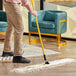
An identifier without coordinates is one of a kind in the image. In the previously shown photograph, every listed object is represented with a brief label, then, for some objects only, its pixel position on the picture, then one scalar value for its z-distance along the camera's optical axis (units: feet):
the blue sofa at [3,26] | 21.46
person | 13.61
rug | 16.64
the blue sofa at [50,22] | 20.58
